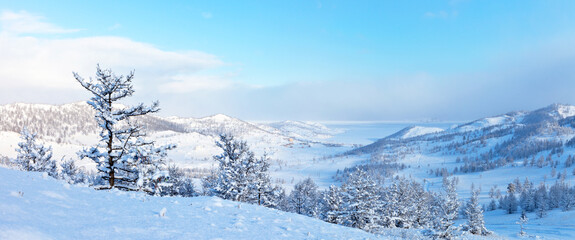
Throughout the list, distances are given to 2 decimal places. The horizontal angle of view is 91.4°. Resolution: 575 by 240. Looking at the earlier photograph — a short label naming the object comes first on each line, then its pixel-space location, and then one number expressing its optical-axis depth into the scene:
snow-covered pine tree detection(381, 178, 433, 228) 43.91
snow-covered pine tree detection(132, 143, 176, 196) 15.85
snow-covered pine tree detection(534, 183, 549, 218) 88.56
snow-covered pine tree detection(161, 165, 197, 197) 39.50
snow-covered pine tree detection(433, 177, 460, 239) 19.92
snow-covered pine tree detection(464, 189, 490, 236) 37.08
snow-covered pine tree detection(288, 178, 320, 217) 54.30
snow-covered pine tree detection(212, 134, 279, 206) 29.95
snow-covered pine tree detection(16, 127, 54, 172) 34.88
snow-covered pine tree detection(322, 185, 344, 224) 36.62
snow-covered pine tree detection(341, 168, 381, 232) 34.03
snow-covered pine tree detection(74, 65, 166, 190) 15.70
